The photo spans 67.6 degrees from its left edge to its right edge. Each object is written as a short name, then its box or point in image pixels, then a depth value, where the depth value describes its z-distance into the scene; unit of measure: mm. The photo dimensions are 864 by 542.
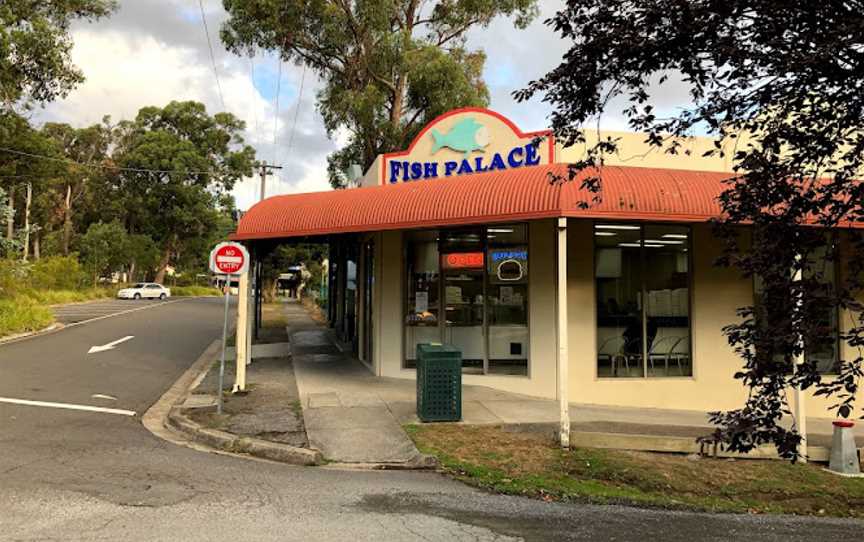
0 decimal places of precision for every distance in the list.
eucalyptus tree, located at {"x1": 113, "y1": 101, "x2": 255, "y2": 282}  53750
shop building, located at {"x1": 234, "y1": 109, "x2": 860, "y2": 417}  11172
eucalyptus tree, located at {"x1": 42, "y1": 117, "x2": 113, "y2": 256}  56628
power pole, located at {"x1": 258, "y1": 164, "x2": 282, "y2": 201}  37344
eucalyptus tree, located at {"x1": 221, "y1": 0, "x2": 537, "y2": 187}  23312
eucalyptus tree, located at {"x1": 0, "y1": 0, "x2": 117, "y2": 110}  21500
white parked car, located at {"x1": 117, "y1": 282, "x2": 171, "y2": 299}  48812
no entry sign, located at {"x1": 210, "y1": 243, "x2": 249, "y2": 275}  9977
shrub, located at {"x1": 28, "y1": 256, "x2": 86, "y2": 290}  38228
